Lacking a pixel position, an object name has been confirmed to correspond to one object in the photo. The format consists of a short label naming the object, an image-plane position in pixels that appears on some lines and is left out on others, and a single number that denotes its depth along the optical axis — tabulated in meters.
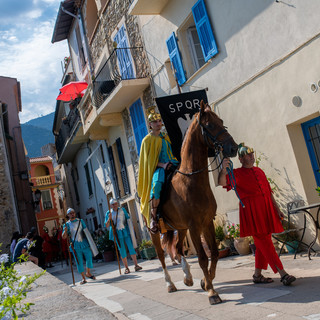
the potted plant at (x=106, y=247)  16.16
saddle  6.01
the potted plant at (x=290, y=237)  7.85
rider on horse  6.11
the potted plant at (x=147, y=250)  13.39
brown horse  5.12
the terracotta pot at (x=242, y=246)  9.11
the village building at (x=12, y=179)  22.75
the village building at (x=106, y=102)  14.42
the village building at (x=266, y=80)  7.39
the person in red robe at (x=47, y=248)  22.48
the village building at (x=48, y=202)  48.09
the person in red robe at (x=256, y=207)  5.38
